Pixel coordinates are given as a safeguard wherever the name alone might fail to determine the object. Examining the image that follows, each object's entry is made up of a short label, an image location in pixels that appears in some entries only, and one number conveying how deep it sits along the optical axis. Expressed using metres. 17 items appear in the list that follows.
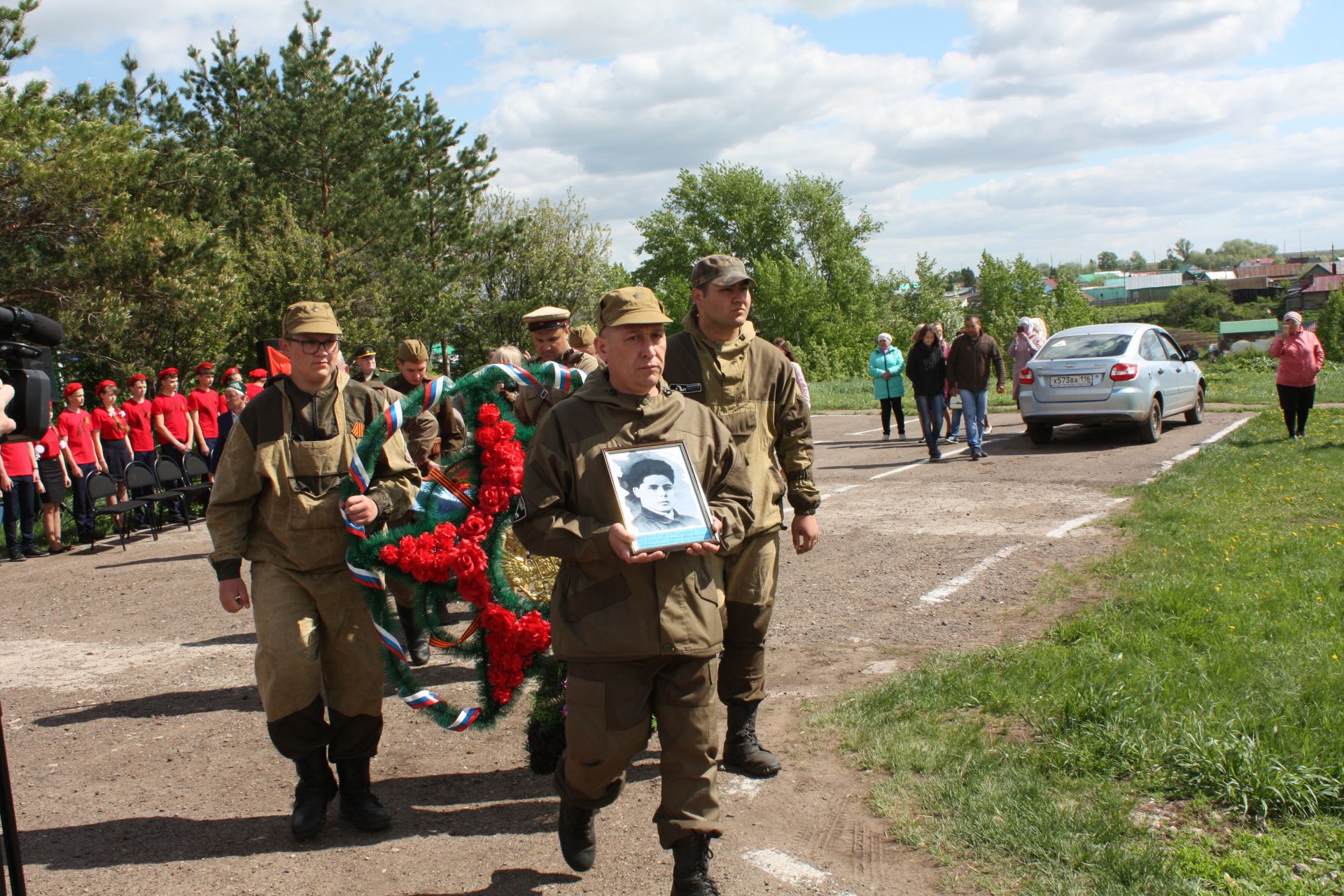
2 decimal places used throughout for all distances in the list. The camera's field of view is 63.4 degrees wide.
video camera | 3.15
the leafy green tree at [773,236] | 76.31
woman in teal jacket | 18.27
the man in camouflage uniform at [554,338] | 6.37
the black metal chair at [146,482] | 13.22
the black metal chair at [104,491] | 12.80
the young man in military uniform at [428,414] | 7.13
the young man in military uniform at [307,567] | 4.37
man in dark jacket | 15.06
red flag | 4.82
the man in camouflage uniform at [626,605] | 3.52
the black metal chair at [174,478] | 13.72
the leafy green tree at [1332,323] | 88.27
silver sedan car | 15.31
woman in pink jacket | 14.11
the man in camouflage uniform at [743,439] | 4.70
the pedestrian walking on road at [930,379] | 15.30
